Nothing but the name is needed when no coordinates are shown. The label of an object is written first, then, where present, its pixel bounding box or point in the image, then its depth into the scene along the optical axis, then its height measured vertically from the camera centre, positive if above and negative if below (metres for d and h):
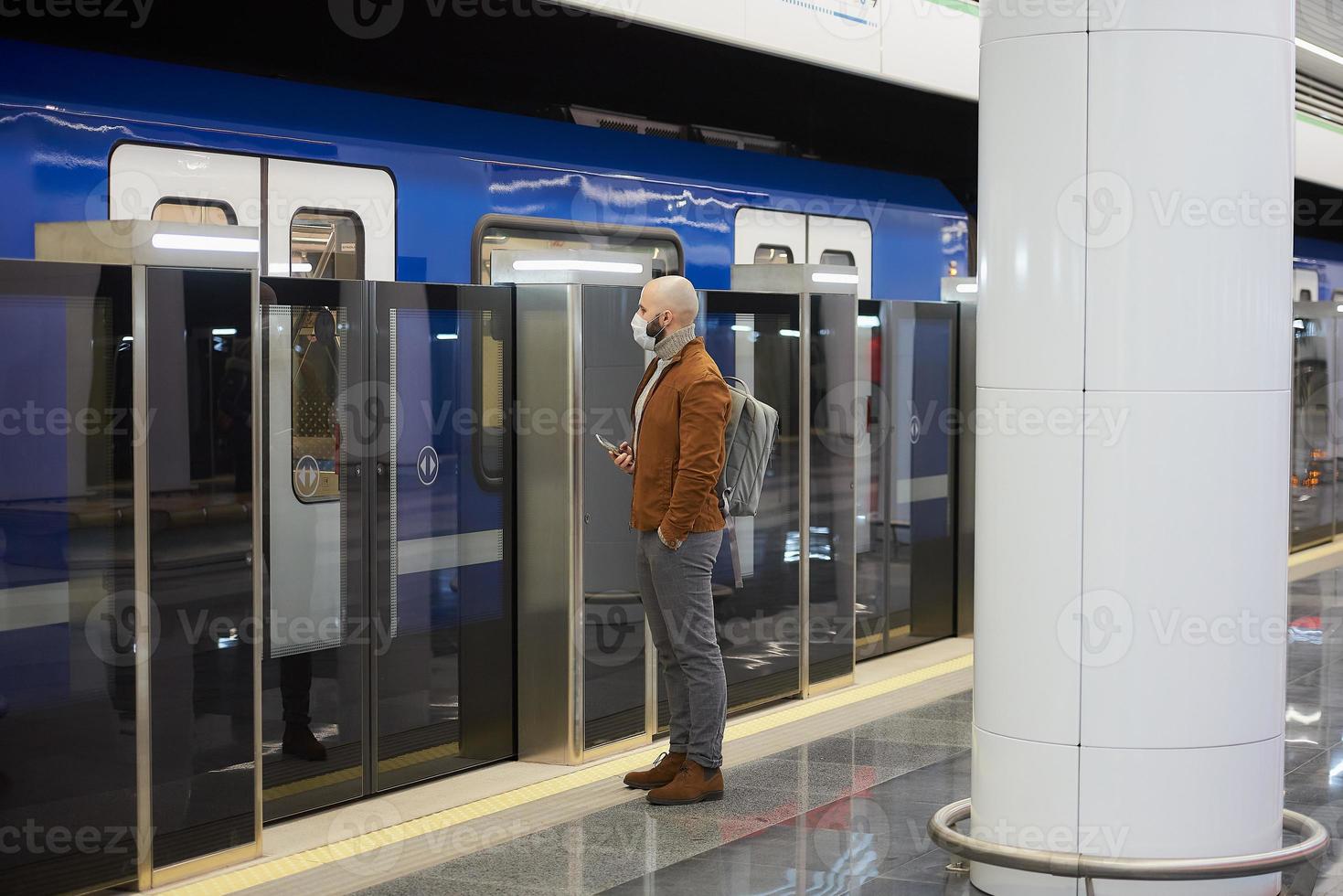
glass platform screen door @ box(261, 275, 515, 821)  4.96 -0.52
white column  3.59 -0.03
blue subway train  4.88 +0.92
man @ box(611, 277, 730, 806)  4.75 -0.40
